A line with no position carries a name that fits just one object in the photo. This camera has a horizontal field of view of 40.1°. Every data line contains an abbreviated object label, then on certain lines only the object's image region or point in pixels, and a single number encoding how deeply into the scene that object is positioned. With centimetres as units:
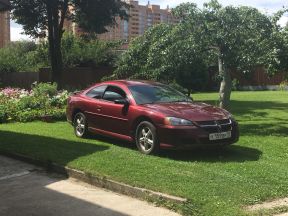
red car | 695
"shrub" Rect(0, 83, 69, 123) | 1189
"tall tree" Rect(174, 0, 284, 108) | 918
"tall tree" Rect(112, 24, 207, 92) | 942
